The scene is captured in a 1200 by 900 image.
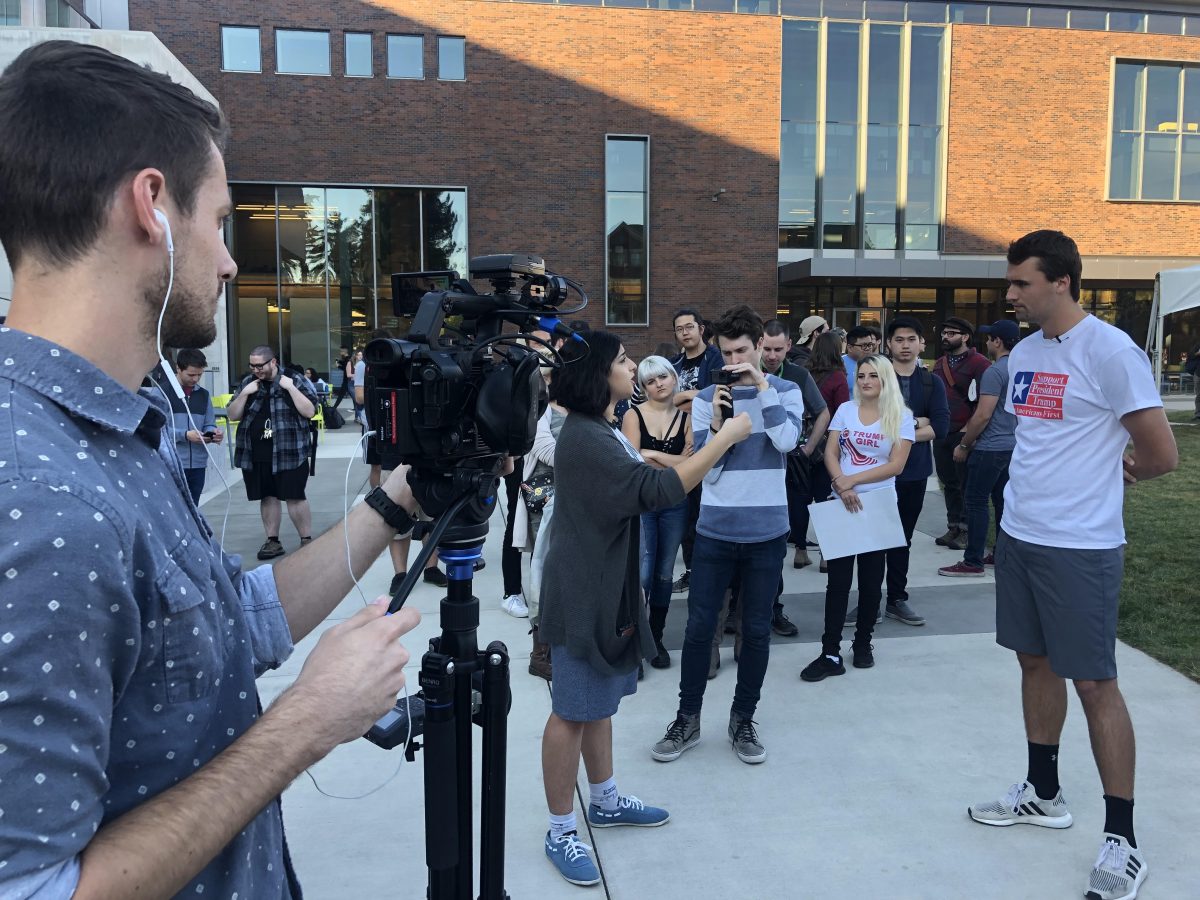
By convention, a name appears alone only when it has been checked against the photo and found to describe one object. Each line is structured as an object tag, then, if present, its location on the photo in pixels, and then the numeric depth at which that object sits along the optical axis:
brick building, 22.16
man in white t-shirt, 2.85
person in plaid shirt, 7.24
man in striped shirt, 3.79
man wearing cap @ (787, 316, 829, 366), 8.04
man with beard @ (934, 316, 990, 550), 7.40
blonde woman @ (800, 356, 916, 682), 4.72
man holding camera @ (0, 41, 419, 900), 0.80
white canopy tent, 14.02
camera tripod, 1.67
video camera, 1.63
